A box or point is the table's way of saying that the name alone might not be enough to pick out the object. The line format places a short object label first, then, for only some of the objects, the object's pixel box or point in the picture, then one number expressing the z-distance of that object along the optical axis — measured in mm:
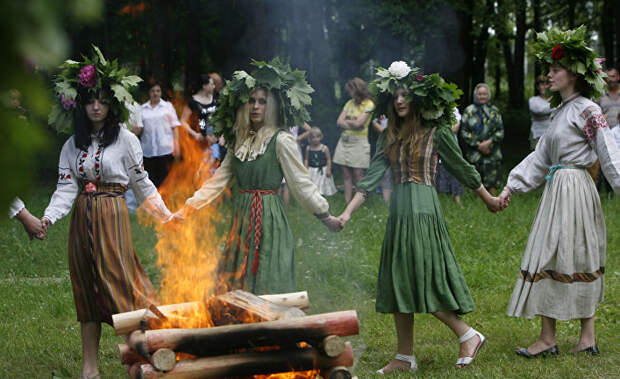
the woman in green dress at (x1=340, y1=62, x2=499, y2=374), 5660
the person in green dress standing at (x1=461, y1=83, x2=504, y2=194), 13219
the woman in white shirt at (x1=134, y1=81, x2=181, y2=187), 11852
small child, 14367
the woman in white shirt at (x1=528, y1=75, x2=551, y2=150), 13461
